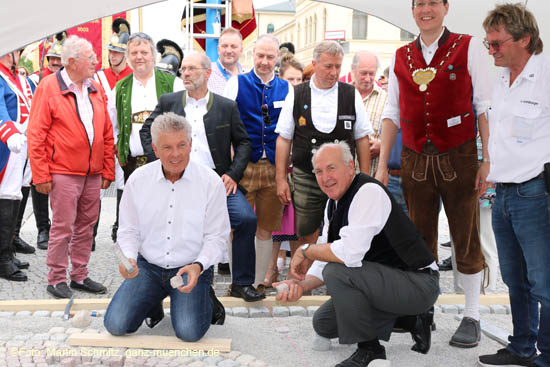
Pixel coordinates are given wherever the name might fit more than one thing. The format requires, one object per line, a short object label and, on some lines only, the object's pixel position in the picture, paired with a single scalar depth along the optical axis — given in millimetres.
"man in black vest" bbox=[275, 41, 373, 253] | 4375
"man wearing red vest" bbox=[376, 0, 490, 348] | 3543
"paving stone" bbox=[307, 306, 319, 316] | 4363
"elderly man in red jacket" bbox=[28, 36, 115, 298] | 4621
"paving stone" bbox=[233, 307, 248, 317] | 4293
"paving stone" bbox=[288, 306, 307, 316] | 4359
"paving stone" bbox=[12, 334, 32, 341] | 3658
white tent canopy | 2951
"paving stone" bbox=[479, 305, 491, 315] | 4527
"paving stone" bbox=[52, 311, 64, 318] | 4141
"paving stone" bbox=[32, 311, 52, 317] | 4156
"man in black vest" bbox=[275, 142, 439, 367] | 3311
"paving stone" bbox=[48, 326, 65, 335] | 3767
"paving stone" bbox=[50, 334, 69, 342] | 3638
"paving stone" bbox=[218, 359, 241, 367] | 3338
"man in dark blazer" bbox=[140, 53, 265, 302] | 4340
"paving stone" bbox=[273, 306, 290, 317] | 4338
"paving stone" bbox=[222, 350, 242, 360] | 3461
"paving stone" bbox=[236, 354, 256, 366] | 3384
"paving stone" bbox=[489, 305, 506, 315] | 4523
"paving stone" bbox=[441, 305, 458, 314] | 4477
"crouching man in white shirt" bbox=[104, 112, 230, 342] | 3650
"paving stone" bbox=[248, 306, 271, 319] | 4289
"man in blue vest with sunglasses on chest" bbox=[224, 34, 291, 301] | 4707
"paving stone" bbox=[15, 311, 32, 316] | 4152
